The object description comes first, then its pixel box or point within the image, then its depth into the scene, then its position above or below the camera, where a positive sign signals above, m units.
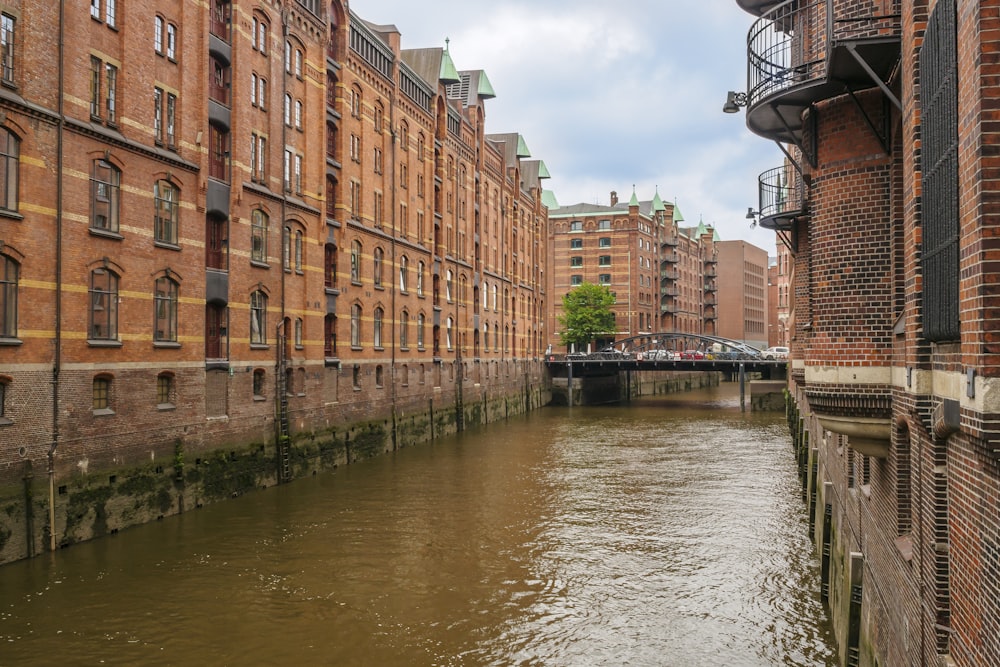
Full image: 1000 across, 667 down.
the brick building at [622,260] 86.06 +10.21
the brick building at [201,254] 17.36 +3.01
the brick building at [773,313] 133.94 +7.21
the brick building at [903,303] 5.00 +0.44
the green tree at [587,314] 76.50 +3.95
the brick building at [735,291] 118.69 +9.39
